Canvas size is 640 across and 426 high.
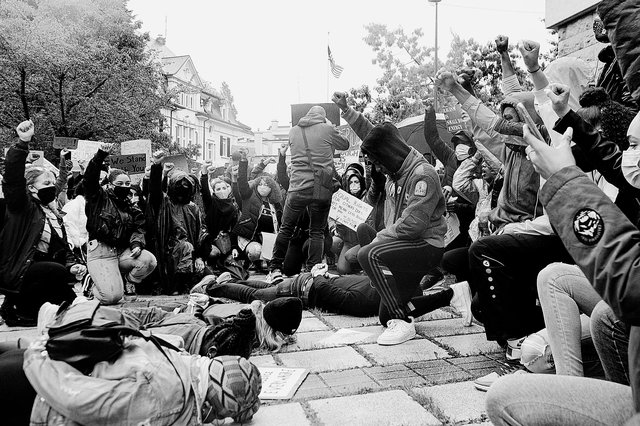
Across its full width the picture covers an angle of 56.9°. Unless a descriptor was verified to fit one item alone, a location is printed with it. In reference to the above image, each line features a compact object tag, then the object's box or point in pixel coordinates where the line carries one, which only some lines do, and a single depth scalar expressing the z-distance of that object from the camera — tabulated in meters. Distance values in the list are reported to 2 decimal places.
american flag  21.27
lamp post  24.25
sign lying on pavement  3.50
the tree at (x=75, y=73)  22.53
